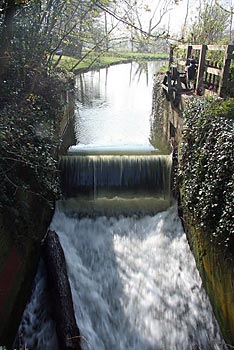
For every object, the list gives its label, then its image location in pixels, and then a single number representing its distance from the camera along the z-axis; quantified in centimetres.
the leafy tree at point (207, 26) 1719
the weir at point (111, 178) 901
